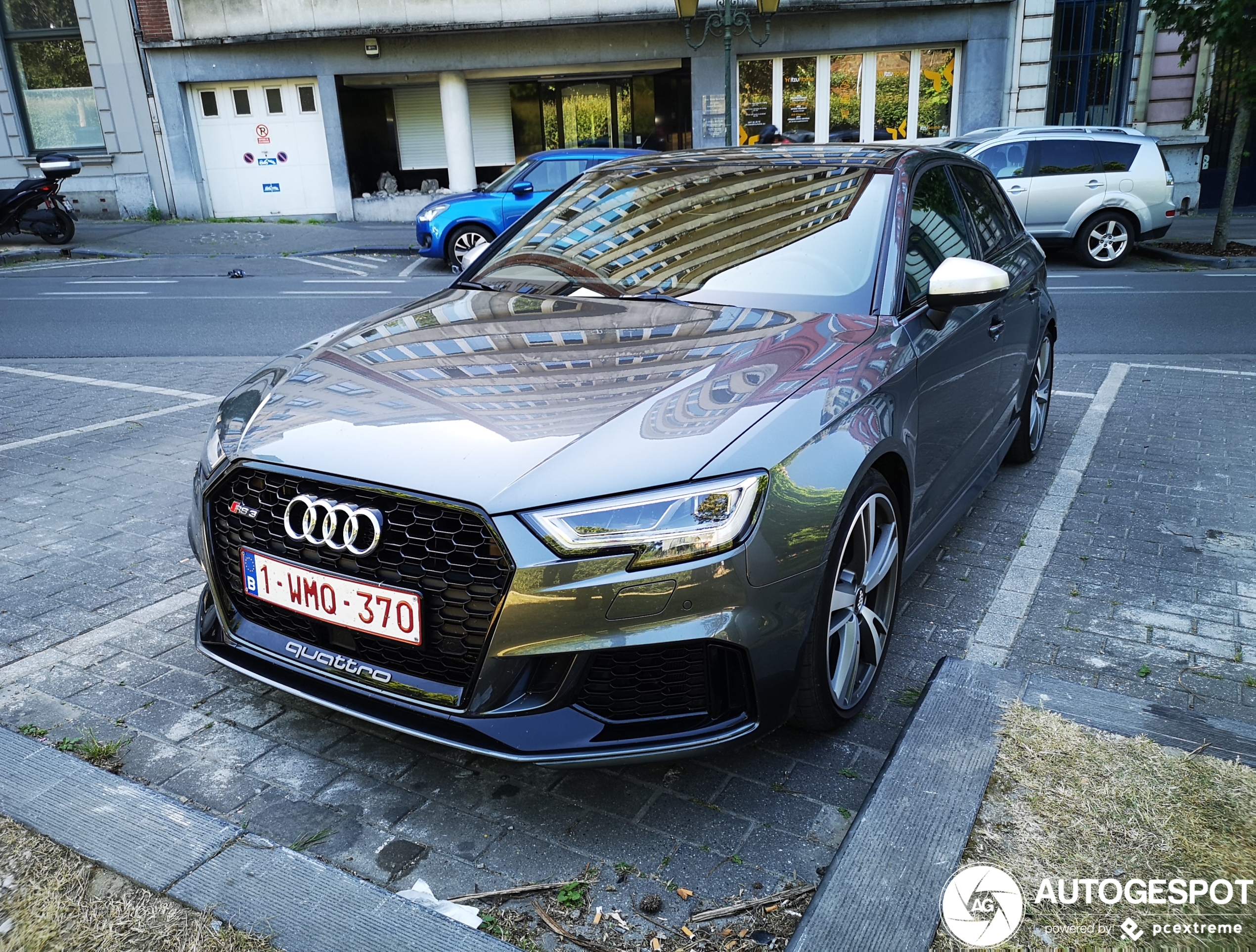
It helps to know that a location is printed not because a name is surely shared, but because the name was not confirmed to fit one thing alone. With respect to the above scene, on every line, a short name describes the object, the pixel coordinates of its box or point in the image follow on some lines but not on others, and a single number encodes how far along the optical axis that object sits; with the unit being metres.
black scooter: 16.22
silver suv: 13.18
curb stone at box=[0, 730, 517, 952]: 2.03
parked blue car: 13.72
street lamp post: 13.09
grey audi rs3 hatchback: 2.18
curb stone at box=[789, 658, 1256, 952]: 2.04
